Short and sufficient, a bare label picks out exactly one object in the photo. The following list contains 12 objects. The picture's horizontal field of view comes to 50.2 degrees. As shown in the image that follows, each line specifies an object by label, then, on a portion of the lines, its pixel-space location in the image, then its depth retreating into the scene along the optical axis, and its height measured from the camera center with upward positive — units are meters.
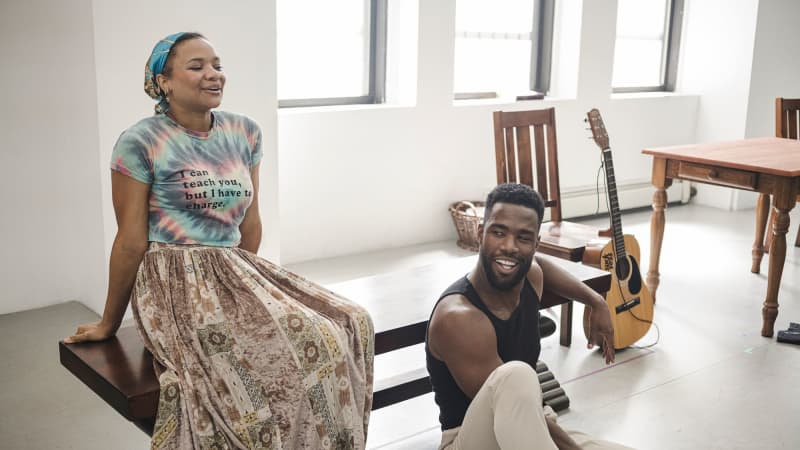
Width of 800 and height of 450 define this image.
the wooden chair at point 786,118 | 4.96 -0.30
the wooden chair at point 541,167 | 3.79 -0.49
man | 1.95 -0.66
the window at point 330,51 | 4.85 +0.02
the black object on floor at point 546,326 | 3.16 -0.97
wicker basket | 5.09 -0.97
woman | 2.02 -0.62
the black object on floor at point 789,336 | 3.77 -1.18
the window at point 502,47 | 5.60 +0.08
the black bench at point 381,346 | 1.99 -0.77
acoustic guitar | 3.53 -0.88
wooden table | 3.67 -0.49
